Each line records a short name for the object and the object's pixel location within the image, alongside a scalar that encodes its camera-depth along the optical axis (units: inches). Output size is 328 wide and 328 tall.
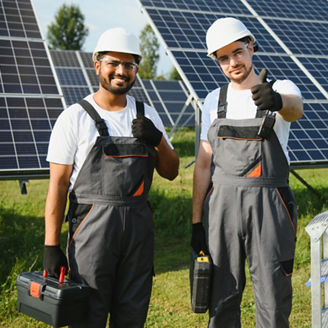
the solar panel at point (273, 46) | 273.1
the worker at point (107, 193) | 112.3
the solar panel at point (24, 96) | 204.2
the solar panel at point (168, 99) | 673.0
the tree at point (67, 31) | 1692.9
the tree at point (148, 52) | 1424.7
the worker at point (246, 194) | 117.6
